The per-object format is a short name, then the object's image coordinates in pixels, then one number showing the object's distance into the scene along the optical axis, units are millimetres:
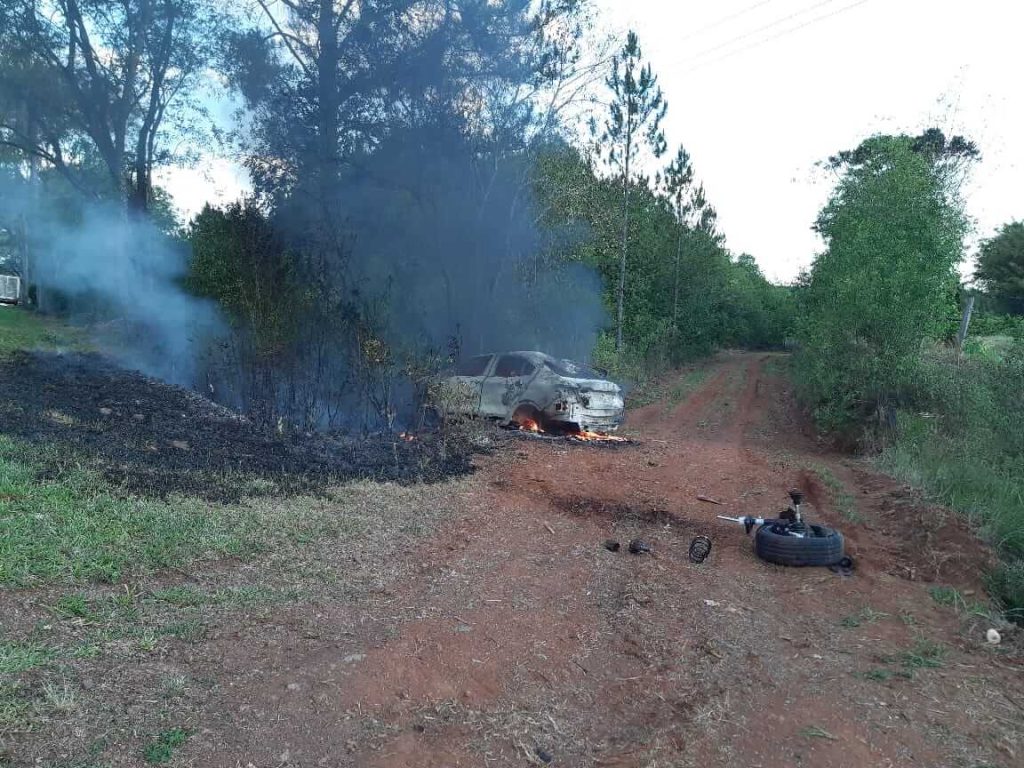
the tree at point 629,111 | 18547
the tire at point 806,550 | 5535
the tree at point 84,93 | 15484
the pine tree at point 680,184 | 26047
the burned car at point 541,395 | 10969
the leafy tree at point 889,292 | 11438
